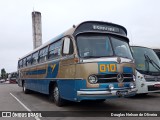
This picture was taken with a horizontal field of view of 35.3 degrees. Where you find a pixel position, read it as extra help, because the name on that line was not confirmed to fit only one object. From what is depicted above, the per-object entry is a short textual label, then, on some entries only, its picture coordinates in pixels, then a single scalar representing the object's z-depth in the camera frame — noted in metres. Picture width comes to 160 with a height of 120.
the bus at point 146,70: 11.12
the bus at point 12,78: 53.29
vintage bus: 7.44
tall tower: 52.78
